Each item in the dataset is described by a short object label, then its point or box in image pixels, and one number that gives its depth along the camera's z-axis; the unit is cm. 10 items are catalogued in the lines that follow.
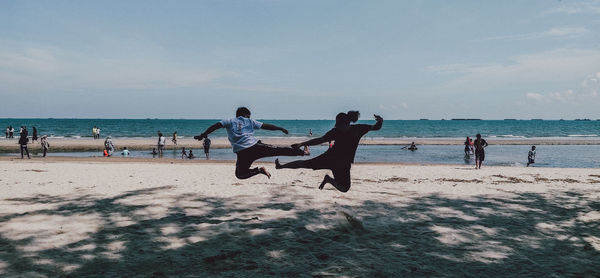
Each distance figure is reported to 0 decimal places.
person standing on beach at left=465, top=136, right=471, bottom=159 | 3195
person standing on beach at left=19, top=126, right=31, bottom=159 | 2348
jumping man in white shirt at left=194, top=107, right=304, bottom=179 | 709
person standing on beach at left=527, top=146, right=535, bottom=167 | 2433
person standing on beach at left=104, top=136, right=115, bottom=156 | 2727
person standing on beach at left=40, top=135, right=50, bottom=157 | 2687
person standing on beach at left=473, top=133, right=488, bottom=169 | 2036
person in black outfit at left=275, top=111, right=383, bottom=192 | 671
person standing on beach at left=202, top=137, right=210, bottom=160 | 2765
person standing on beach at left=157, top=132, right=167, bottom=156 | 2830
